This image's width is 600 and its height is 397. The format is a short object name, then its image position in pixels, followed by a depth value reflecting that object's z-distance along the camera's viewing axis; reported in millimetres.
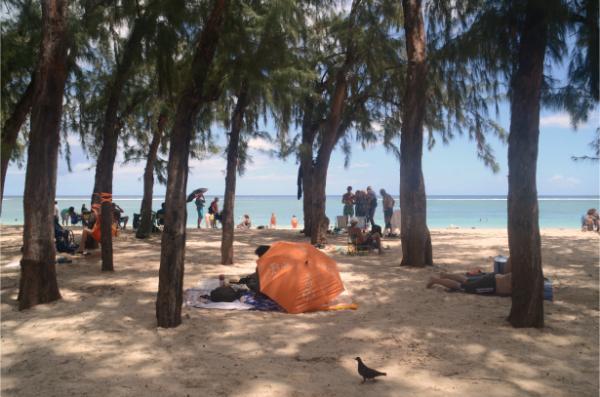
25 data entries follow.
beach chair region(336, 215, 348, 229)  16938
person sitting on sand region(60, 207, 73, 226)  21350
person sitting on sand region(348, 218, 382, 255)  11328
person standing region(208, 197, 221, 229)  20994
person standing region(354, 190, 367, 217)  16859
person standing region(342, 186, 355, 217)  17369
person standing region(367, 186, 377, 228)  16845
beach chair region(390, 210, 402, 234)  15477
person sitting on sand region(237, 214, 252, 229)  20438
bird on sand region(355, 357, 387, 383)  3770
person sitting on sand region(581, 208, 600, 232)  17484
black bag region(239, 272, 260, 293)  6705
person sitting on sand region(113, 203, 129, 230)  14553
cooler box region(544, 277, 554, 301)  6504
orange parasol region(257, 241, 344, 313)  6152
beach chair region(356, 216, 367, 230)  15970
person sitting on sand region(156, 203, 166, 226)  16244
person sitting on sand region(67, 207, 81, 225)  21069
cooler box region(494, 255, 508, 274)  7254
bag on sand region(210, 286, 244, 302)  6445
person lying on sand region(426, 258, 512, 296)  6842
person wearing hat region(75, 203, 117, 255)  9672
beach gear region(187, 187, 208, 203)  11808
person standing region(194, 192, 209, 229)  19953
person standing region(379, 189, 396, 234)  15773
